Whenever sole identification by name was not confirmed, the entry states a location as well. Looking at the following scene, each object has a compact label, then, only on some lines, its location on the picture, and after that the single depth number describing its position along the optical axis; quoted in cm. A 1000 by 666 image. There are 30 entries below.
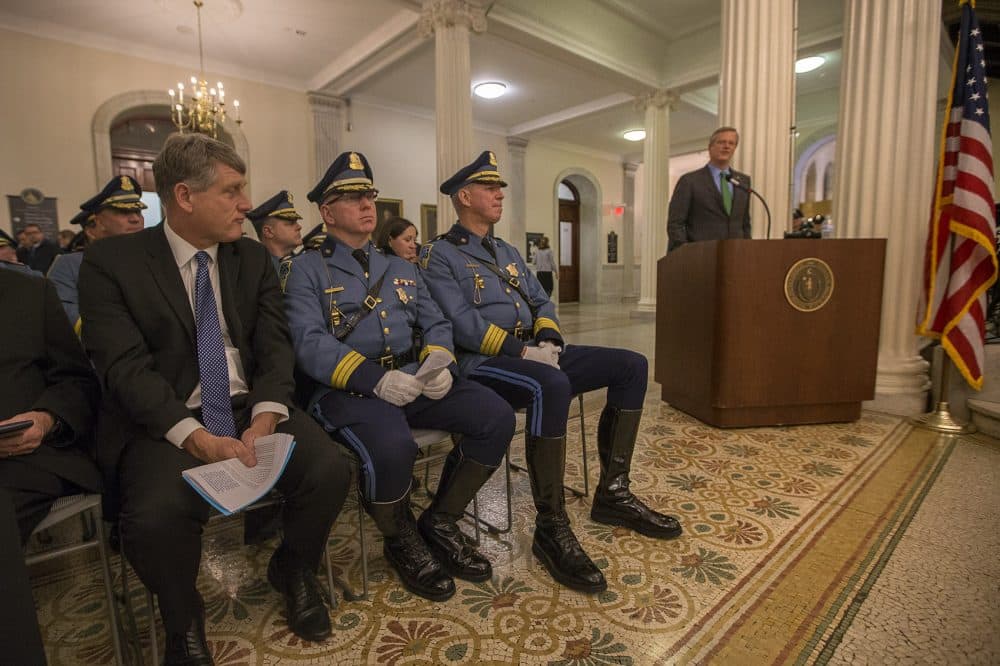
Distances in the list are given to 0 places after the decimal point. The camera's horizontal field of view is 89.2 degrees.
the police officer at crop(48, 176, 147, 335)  225
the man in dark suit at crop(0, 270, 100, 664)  99
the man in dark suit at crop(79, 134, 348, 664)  120
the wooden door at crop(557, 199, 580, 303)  1396
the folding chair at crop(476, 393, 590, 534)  192
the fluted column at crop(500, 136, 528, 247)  1174
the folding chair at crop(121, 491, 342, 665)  116
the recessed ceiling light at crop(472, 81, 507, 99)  898
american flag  281
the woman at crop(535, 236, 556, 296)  1095
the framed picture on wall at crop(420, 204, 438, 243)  1038
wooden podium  279
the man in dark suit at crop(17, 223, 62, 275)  486
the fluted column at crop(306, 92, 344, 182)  860
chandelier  601
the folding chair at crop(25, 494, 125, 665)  115
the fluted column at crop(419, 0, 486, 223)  590
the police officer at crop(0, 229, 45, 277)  287
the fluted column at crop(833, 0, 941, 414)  314
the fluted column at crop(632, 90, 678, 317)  898
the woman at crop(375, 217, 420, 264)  353
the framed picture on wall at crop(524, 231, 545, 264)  1222
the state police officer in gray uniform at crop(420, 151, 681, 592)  172
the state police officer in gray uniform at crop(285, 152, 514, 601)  148
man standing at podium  339
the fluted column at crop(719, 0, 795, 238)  351
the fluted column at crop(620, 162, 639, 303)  1426
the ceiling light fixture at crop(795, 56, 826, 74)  818
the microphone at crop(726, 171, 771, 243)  308
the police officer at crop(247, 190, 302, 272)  285
